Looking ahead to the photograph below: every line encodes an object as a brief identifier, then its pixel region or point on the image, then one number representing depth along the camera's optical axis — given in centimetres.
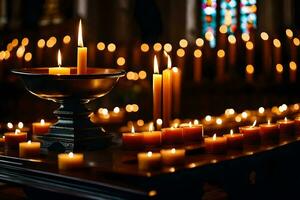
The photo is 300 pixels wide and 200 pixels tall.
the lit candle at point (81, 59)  221
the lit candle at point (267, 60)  691
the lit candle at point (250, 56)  721
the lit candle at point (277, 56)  646
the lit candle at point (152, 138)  219
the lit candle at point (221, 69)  653
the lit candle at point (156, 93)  222
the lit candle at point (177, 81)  309
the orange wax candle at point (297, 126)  250
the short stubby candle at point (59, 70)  232
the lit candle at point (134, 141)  216
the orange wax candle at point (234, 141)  213
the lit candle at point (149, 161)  180
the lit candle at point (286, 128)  247
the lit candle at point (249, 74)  630
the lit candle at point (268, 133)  233
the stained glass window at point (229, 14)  923
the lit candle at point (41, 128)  246
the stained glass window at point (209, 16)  953
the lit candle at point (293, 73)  555
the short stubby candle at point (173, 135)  223
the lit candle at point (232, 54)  702
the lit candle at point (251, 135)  224
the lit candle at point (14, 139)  224
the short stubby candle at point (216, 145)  206
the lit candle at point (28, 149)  206
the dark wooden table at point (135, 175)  173
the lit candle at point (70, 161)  188
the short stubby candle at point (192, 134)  227
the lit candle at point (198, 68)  701
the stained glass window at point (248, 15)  902
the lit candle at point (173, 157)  186
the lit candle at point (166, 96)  223
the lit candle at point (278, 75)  557
